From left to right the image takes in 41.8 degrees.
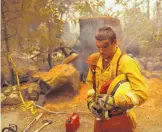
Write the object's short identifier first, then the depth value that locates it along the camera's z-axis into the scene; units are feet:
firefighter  7.14
